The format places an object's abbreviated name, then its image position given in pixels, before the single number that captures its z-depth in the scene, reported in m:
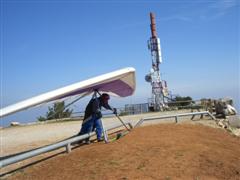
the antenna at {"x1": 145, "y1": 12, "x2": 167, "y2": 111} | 26.86
